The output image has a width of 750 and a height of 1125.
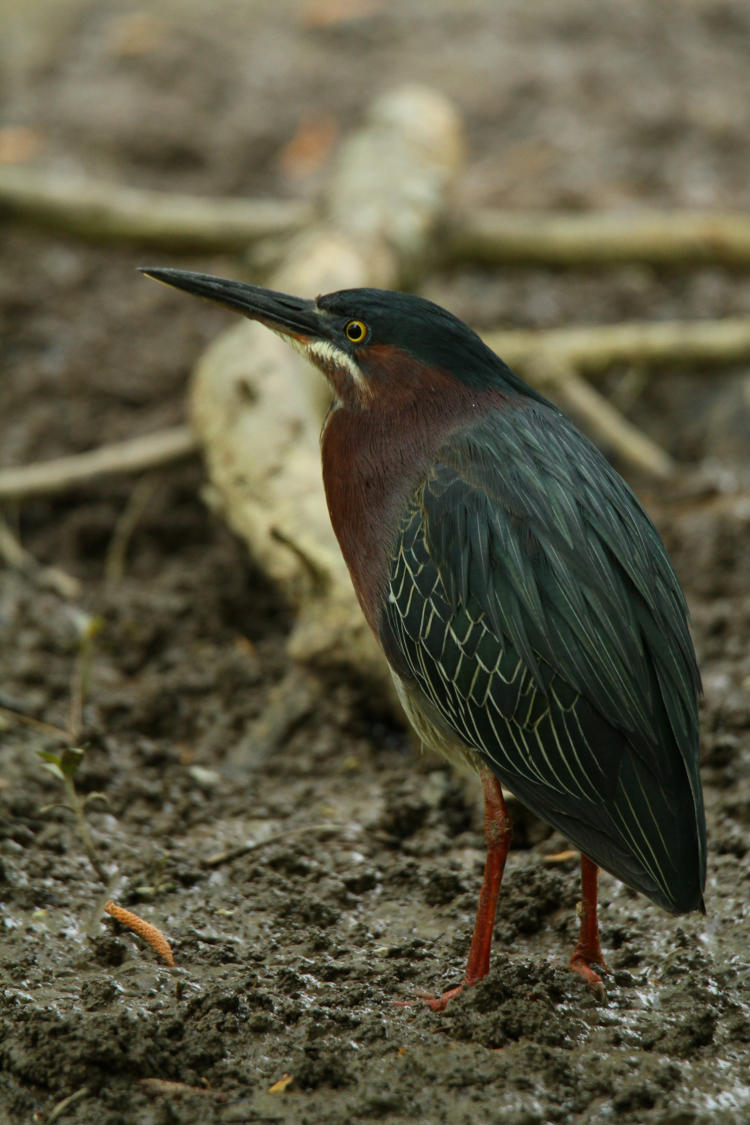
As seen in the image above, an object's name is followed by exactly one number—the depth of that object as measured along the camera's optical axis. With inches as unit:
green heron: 241.1
